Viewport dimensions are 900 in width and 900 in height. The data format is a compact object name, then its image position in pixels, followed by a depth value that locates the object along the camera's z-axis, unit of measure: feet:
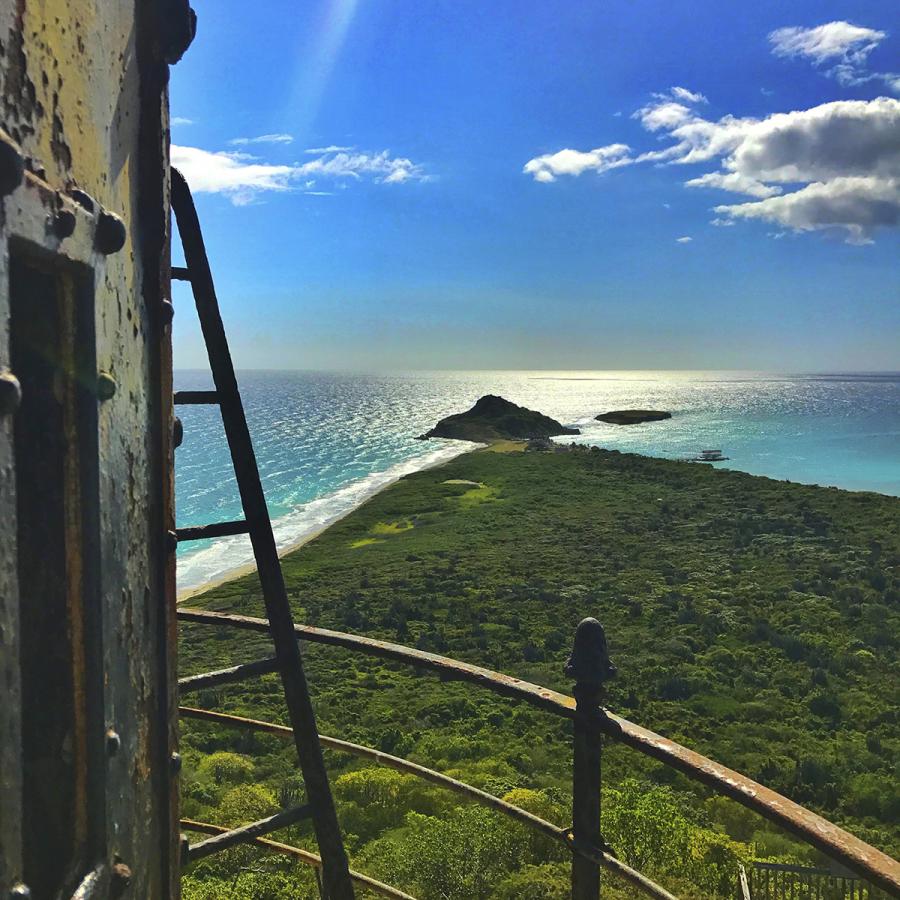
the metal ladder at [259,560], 8.68
